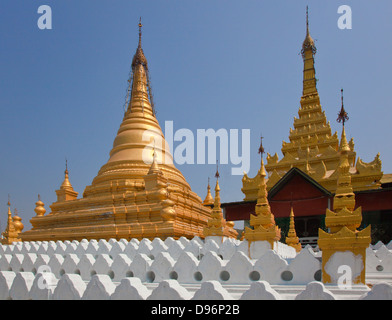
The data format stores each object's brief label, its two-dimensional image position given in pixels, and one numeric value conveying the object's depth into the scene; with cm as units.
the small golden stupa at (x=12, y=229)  2306
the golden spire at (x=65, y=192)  2300
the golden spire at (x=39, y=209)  2258
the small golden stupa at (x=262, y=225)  808
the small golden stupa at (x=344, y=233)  569
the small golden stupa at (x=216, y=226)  1140
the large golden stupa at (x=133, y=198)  1634
